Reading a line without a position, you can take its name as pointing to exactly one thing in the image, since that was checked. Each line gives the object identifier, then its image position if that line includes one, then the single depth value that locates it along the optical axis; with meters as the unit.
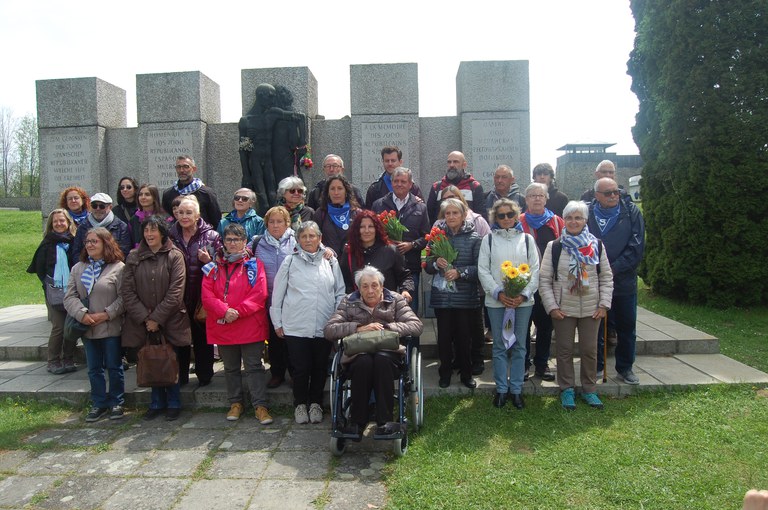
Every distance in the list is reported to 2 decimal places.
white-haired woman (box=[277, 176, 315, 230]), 4.90
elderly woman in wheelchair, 3.67
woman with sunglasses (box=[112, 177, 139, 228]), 5.63
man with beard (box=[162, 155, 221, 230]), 5.42
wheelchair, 3.62
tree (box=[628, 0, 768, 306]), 7.93
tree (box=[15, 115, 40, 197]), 38.25
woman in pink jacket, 4.37
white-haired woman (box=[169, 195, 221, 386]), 4.68
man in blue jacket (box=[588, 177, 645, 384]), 4.72
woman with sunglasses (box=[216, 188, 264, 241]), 4.93
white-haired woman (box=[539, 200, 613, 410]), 4.38
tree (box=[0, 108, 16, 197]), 43.97
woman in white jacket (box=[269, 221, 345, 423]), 4.28
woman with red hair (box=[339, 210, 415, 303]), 4.44
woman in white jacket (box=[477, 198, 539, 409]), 4.43
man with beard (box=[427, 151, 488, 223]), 5.52
